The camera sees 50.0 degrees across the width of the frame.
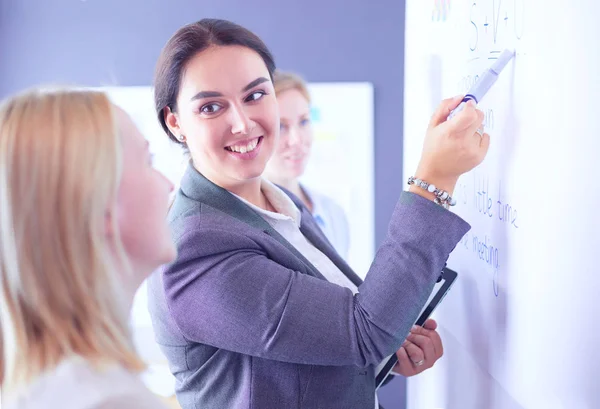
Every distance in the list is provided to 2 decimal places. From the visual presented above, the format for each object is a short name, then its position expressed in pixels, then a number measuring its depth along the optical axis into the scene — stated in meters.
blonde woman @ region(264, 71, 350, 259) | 2.12
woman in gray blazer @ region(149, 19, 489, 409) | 0.92
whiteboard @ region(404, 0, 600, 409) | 0.76
